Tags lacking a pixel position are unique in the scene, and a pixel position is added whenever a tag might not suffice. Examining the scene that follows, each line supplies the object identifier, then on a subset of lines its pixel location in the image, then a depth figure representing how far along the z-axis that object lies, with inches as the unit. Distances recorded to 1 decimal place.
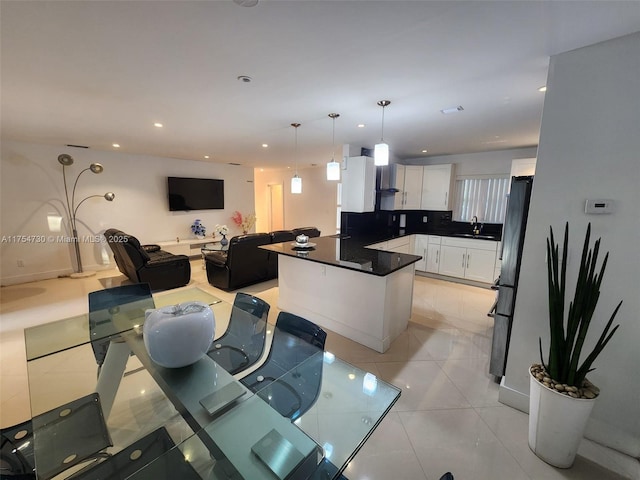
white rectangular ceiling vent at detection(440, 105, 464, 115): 103.4
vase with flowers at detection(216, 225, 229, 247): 214.3
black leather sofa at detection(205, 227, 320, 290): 163.9
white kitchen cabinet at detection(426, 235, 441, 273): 194.5
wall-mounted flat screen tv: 249.8
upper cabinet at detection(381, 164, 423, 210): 204.8
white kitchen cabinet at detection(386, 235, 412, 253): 173.8
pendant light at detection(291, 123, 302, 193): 140.4
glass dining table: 40.5
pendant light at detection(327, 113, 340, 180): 125.3
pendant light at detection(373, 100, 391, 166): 99.1
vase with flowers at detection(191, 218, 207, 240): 267.0
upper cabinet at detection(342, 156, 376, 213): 165.6
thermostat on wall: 60.9
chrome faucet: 197.1
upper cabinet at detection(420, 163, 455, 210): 200.4
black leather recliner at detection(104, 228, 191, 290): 159.6
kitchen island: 101.9
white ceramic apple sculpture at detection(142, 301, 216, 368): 50.4
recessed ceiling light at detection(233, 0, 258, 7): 47.7
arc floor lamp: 195.5
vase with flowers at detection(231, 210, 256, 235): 299.6
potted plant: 54.9
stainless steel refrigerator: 79.6
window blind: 191.8
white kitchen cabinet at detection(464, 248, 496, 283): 172.9
